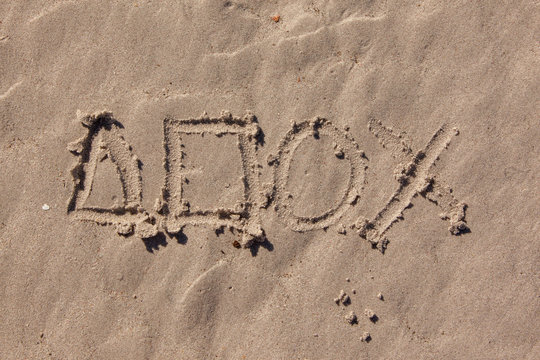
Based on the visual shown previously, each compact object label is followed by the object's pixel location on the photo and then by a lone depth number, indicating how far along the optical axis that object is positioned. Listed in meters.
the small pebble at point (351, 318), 2.29
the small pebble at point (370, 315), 2.29
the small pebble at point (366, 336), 2.28
